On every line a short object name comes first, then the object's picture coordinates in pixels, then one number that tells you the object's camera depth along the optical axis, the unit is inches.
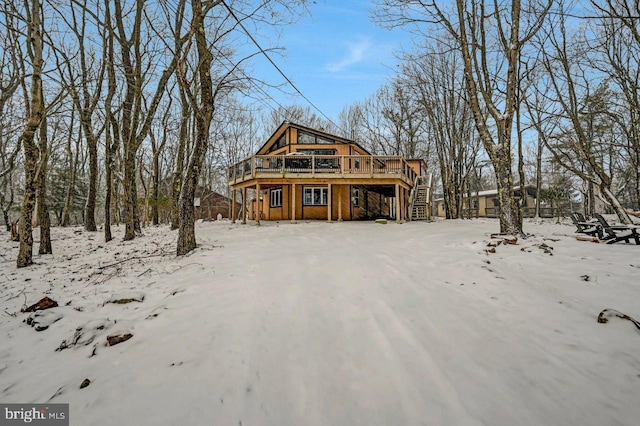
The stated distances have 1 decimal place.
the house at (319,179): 520.1
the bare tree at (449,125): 674.4
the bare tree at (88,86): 409.1
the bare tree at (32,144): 230.3
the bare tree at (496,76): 280.4
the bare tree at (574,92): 353.3
